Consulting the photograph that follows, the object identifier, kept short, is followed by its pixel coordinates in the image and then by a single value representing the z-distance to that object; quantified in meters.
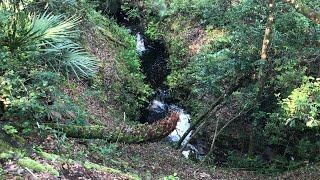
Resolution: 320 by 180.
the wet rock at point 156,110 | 15.32
